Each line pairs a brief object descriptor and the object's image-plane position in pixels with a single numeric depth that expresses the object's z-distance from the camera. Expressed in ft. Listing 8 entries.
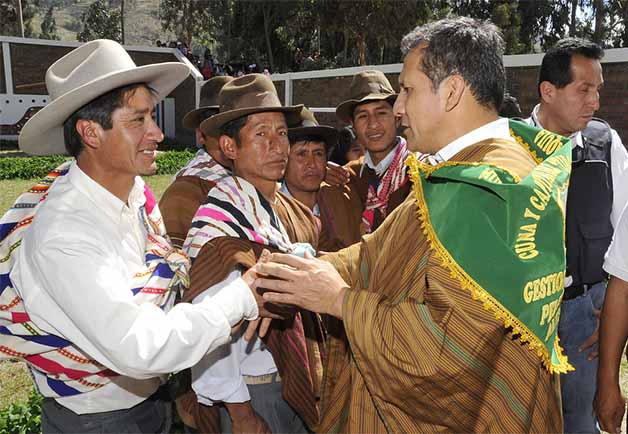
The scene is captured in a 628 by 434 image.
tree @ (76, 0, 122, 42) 201.77
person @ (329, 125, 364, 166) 16.55
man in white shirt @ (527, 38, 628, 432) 10.61
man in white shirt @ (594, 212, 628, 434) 8.09
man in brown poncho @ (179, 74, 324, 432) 8.09
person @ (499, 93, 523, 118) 15.06
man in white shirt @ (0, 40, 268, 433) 6.02
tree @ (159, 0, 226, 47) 137.28
